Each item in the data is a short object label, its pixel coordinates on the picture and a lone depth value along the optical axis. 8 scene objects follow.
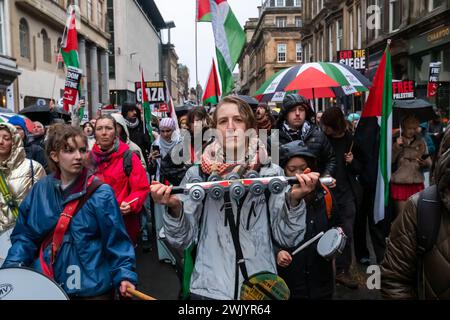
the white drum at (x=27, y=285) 2.15
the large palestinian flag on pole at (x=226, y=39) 4.33
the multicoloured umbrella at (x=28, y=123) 5.62
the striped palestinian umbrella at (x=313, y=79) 6.03
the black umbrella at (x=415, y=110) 6.02
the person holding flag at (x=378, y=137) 4.48
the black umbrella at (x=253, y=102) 5.74
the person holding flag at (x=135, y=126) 8.27
